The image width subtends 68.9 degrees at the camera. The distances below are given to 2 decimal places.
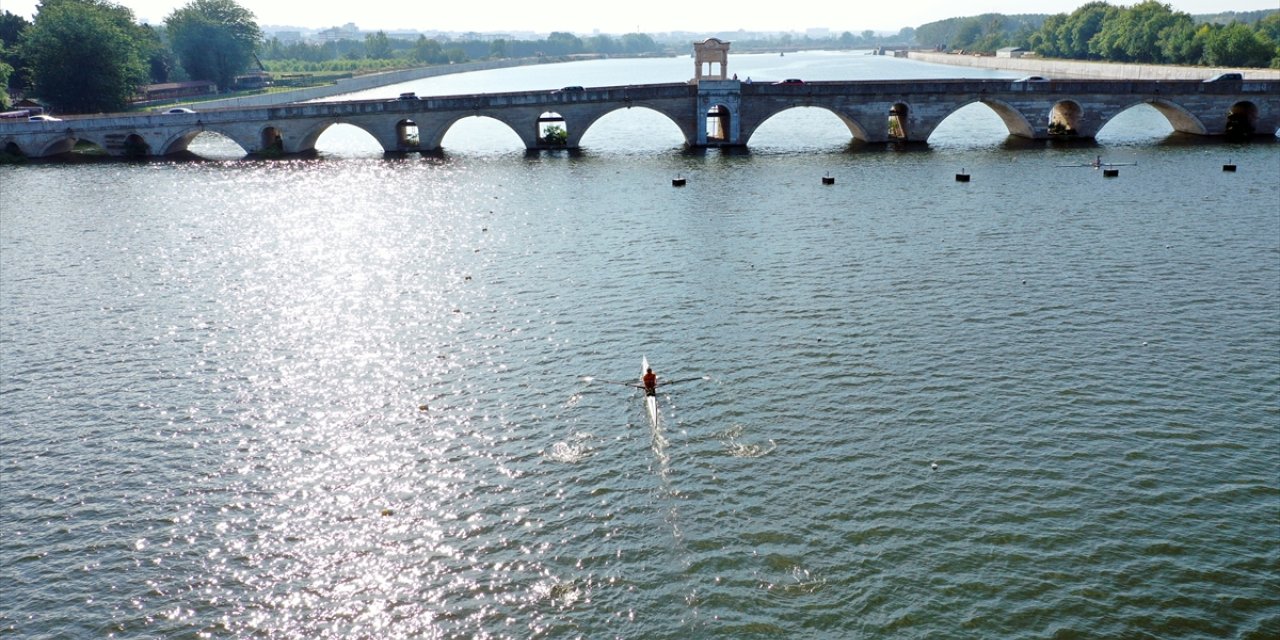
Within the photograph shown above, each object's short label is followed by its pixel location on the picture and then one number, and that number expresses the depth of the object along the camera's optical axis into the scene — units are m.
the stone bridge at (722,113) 93.81
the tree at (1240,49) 143.25
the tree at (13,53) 123.38
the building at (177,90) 148.02
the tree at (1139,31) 167.88
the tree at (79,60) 114.25
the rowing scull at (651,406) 31.10
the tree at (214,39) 166.12
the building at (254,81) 178.62
